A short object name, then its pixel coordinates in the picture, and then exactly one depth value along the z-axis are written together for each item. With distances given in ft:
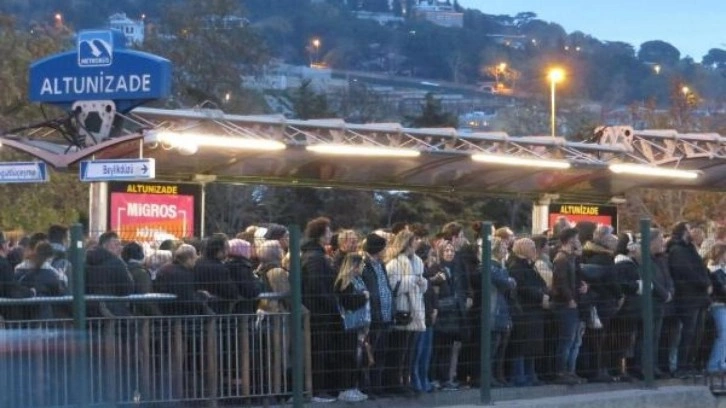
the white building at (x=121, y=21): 401.04
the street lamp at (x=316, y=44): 628.53
